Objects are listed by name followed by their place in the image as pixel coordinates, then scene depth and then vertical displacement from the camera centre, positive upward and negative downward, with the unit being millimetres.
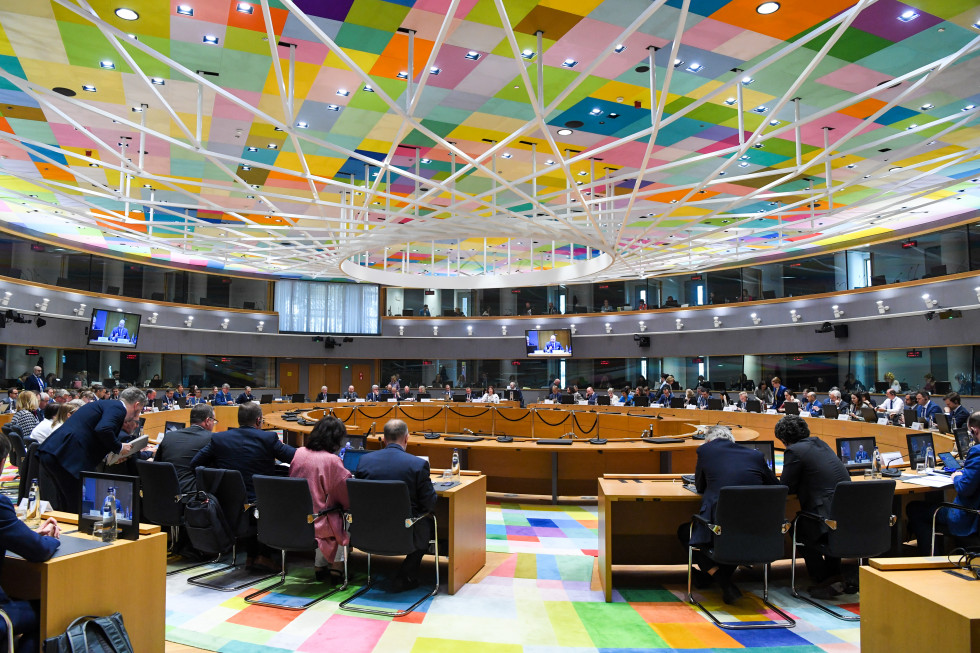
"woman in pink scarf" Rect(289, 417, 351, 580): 4711 -863
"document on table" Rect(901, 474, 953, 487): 5104 -982
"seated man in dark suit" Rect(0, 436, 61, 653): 2584 -804
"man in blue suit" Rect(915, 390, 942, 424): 10391 -687
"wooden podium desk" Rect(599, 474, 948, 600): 5090 -1311
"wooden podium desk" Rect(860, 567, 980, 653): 2238 -980
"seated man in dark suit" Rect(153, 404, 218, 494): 5125 -678
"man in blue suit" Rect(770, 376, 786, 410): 15664 -669
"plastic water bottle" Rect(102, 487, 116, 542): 3074 -765
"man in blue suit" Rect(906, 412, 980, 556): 4438 -1008
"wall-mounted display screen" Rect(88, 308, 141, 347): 16984 +1227
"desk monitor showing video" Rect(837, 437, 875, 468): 6176 -831
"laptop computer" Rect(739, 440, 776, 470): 6242 -824
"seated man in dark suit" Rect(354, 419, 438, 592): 4598 -839
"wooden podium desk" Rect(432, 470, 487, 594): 4713 -1324
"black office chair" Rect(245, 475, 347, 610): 4473 -1089
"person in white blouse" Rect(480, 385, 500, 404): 17512 -847
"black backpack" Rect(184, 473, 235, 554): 4605 -1181
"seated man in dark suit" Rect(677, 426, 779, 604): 4438 -795
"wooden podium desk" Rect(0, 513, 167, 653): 2678 -1029
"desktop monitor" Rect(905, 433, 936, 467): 6188 -783
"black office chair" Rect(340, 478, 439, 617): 4344 -1084
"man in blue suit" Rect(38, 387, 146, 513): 4492 -558
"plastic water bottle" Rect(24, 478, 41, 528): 3496 -843
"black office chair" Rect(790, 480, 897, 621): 4273 -1091
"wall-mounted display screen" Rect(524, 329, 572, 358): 21984 +966
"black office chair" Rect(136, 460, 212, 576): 4883 -1024
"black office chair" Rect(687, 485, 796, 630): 4188 -1101
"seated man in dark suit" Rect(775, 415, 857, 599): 4535 -853
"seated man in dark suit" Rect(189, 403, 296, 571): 5051 -705
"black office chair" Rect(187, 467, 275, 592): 4750 -1081
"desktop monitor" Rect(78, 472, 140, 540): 3117 -699
